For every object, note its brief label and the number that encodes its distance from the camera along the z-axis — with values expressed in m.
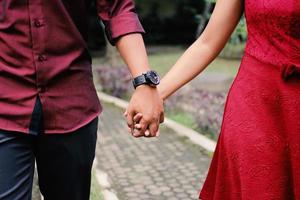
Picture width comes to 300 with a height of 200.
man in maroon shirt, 2.15
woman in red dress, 2.10
